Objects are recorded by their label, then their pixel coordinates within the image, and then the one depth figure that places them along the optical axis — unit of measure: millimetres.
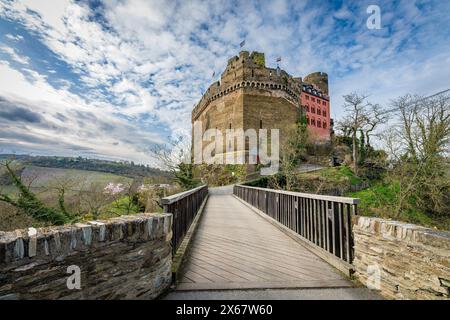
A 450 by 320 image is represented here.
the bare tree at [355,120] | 26281
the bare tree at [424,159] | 14219
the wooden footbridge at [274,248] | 2908
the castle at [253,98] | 32719
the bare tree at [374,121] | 24747
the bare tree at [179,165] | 19542
